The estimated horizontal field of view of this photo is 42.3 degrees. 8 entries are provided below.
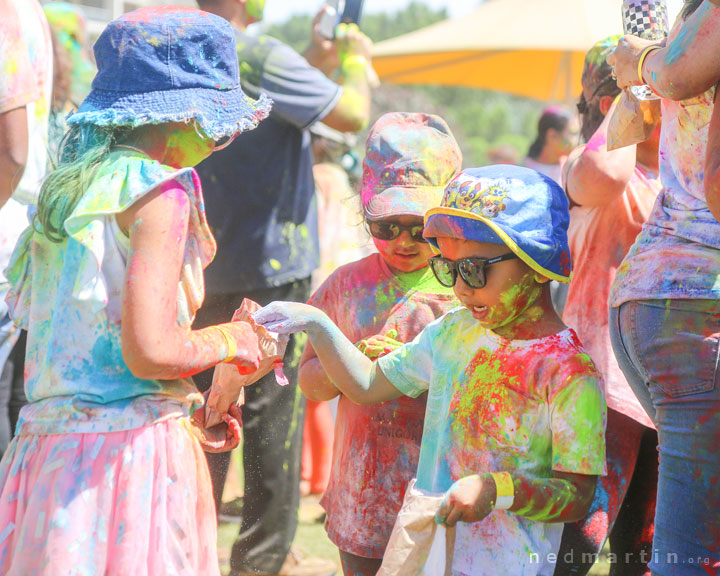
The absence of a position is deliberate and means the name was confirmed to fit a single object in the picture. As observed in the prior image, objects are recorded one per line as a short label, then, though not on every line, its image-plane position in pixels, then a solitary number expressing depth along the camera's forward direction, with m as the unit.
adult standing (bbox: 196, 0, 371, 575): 3.71
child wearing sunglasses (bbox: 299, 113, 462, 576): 2.71
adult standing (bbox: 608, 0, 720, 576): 2.13
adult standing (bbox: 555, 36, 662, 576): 2.76
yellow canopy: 7.54
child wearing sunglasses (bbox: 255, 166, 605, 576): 2.08
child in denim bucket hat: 2.04
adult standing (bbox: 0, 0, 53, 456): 3.04
